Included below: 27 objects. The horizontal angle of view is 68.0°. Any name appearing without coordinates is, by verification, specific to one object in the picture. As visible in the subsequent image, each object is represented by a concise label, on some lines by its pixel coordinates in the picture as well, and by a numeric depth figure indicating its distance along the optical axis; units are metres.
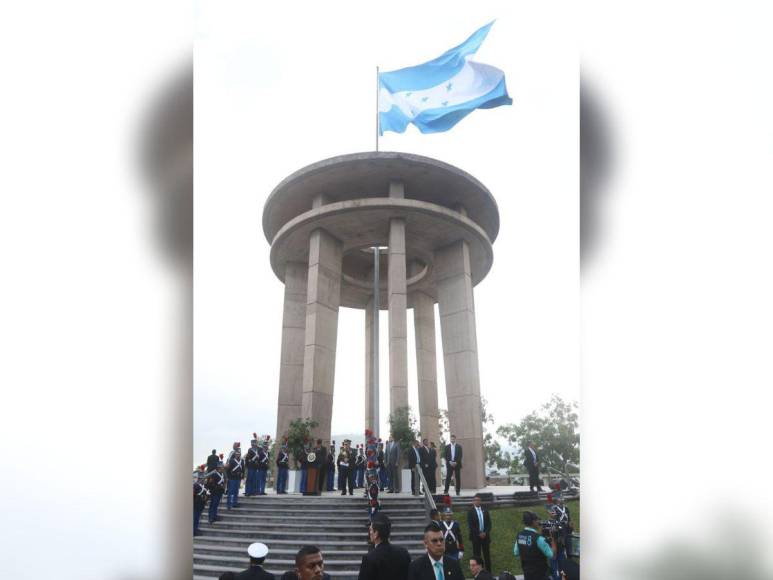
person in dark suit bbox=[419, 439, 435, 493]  14.04
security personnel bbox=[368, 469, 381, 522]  11.32
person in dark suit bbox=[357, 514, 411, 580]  5.34
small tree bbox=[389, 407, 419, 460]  14.98
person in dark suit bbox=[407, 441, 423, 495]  13.71
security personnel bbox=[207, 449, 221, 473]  12.30
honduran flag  14.83
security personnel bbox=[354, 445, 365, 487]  15.27
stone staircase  9.77
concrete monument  17.72
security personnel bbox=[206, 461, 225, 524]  11.74
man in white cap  5.35
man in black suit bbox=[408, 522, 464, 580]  5.12
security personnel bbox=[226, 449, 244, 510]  12.66
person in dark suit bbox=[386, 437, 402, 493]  14.60
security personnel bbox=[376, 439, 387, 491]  14.20
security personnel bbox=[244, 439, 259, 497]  13.68
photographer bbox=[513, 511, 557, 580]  7.55
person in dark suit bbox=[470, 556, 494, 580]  6.04
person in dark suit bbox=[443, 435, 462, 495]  14.30
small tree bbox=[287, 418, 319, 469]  15.50
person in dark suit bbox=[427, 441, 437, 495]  14.01
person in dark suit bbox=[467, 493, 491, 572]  9.20
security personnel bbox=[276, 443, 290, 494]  14.80
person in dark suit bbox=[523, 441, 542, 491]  13.90
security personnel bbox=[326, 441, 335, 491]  15.99
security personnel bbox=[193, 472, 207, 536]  11.21
